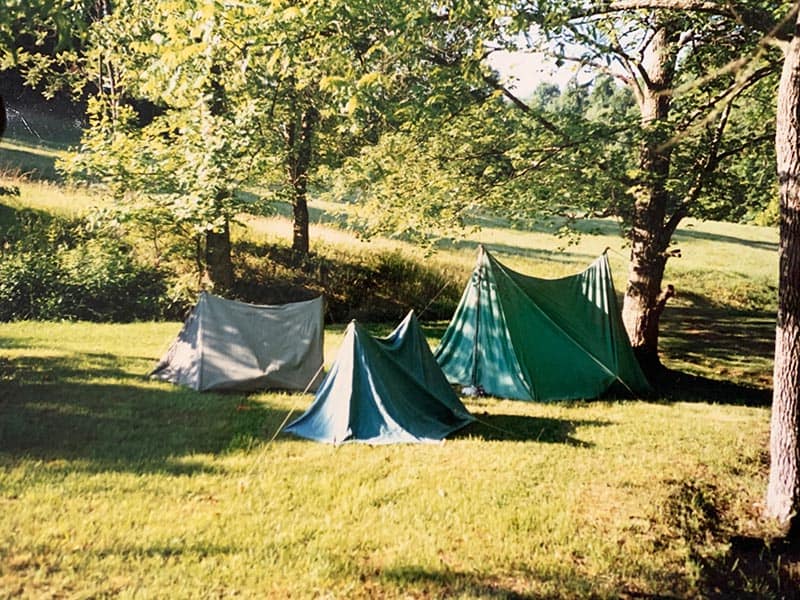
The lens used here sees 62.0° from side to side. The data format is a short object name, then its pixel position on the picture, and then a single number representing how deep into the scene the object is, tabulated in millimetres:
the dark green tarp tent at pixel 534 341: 9531
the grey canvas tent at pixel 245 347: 8281
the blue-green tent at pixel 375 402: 6809
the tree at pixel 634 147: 9656
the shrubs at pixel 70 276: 10297
